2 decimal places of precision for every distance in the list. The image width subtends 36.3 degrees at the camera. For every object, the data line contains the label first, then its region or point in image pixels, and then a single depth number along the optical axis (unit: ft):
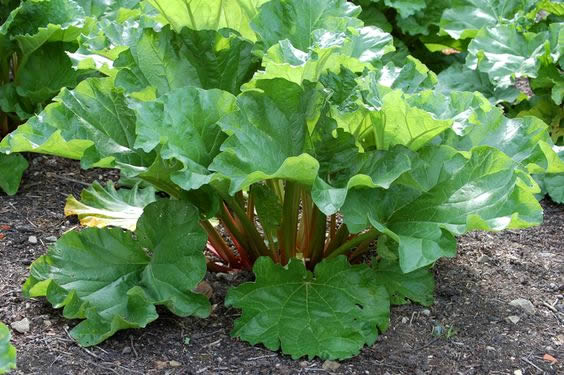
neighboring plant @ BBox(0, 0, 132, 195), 13.16
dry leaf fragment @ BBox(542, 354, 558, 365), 9.93
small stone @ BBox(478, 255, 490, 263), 11.98
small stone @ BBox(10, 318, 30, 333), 9.89
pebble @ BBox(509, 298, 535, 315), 10.88
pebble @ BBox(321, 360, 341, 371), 9.50
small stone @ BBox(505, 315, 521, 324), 10.63
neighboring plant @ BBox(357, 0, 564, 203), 14.69
